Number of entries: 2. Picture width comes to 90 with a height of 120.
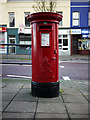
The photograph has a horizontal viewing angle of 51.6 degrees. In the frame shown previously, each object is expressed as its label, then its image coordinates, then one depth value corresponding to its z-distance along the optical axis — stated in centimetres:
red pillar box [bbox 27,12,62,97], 241
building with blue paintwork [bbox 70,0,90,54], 1354
